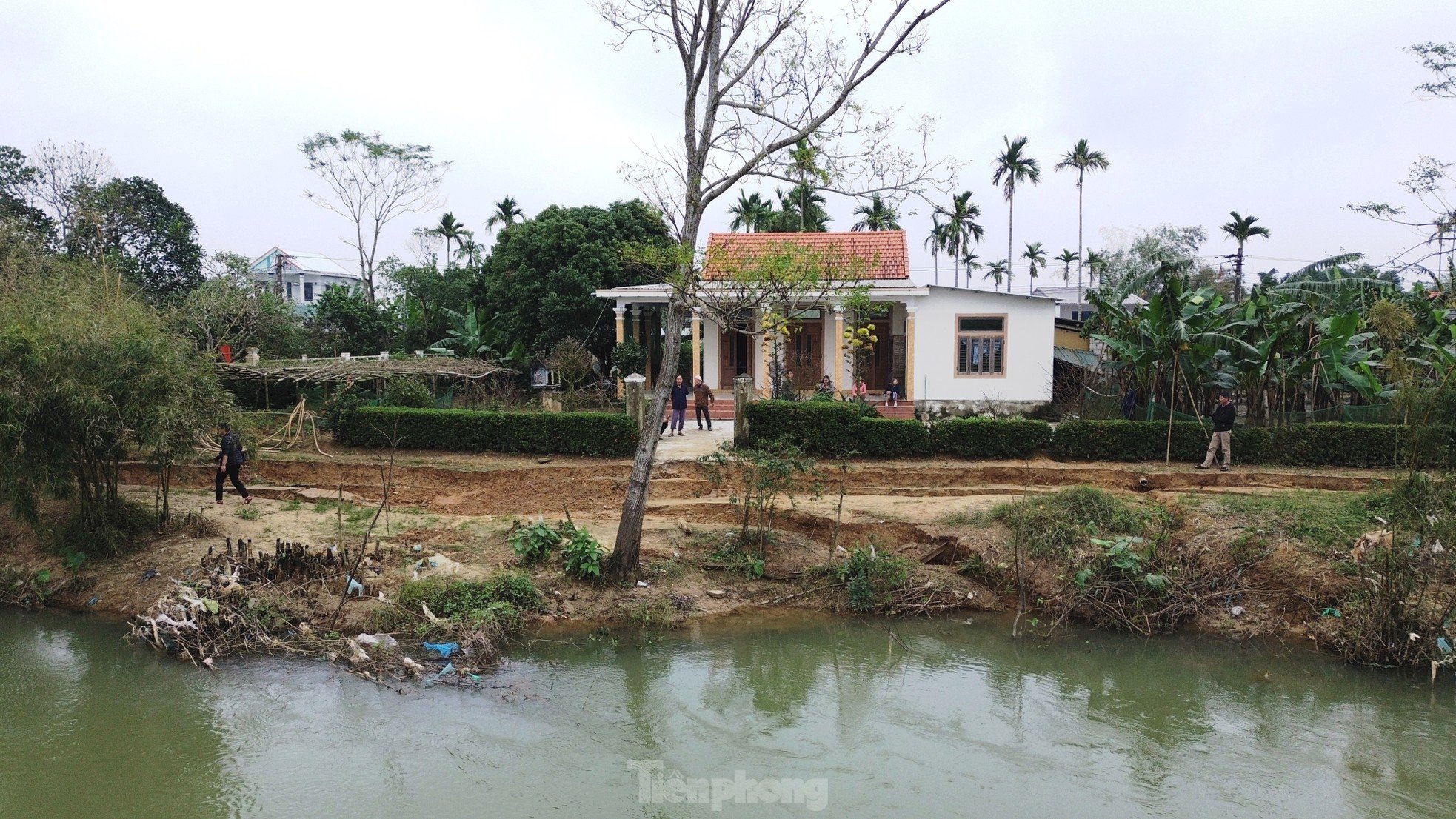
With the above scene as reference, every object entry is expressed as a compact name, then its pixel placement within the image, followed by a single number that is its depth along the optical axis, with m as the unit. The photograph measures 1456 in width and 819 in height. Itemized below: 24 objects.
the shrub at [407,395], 18.95
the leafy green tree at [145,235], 29.05
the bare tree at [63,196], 29.16
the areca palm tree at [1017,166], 41.59
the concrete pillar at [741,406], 17.67
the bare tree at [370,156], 36.88
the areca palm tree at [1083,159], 42.50
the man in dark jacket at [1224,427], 16.33
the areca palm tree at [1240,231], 36.75
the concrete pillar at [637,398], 17.64
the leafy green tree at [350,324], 30.00
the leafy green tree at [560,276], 26.31
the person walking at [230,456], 14.34
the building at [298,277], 53.28
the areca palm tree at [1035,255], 53.53
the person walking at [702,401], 20.03
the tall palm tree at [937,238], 43.03
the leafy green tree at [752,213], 36.53
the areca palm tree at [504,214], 39.41
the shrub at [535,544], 11.93
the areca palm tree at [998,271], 55.17
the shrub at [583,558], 11.58
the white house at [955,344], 22.39
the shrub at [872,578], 11.77
